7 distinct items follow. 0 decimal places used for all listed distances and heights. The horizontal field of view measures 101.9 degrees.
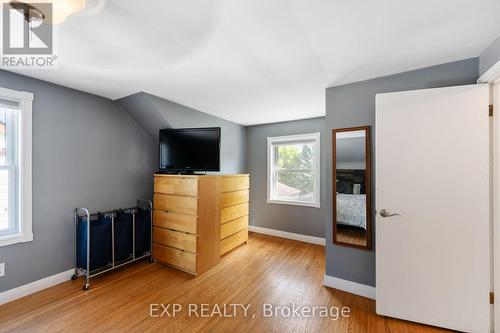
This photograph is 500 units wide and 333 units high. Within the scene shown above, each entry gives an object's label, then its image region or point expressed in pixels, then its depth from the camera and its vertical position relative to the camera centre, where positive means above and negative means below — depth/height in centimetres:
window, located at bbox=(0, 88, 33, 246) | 194 +0
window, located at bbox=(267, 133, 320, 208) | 362 -6
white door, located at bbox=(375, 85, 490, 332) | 156 -33
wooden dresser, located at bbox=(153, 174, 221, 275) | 244 -69
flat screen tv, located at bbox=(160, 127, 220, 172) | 259 +23
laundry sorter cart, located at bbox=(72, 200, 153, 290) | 225 -86
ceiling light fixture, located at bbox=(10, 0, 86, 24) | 102 +84
